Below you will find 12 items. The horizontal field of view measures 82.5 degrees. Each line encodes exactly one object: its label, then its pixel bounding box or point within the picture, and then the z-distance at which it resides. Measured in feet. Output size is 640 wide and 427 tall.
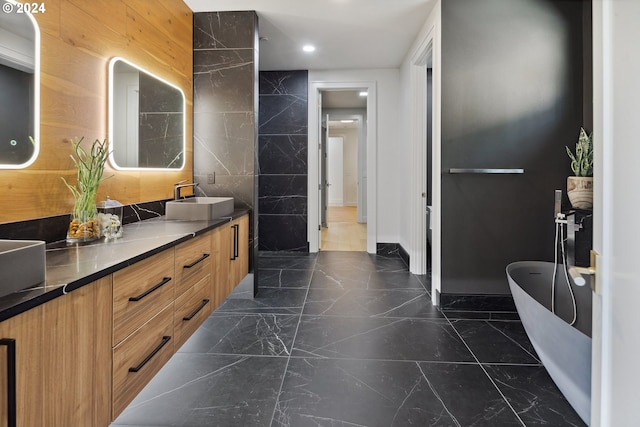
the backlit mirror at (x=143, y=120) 7.09
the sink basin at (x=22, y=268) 2.85
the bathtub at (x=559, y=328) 5.15
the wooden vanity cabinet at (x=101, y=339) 2.82
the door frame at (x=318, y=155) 16.62
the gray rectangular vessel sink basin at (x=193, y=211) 7.89
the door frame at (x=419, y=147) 12.30
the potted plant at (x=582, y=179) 6.78
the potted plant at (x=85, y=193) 5.47
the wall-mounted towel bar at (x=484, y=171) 9.35
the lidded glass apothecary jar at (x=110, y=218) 5.75
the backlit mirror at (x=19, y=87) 4.59
